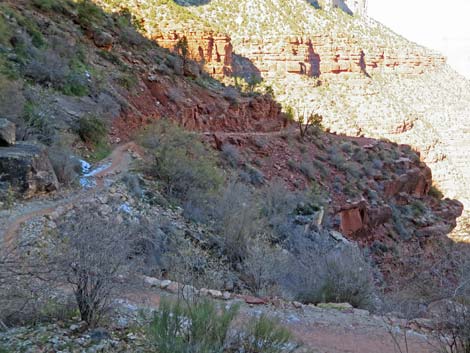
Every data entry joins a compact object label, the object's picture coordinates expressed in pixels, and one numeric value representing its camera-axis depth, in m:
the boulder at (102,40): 24.30
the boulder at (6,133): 9.74
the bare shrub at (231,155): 21.31
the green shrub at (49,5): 22.88
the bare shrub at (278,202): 15.66
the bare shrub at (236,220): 11.34
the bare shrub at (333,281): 8.82
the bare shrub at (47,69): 16.58
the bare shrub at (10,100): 11.44
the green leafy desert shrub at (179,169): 13.90
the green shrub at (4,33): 16.96
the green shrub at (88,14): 24.84
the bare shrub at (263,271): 8.98
